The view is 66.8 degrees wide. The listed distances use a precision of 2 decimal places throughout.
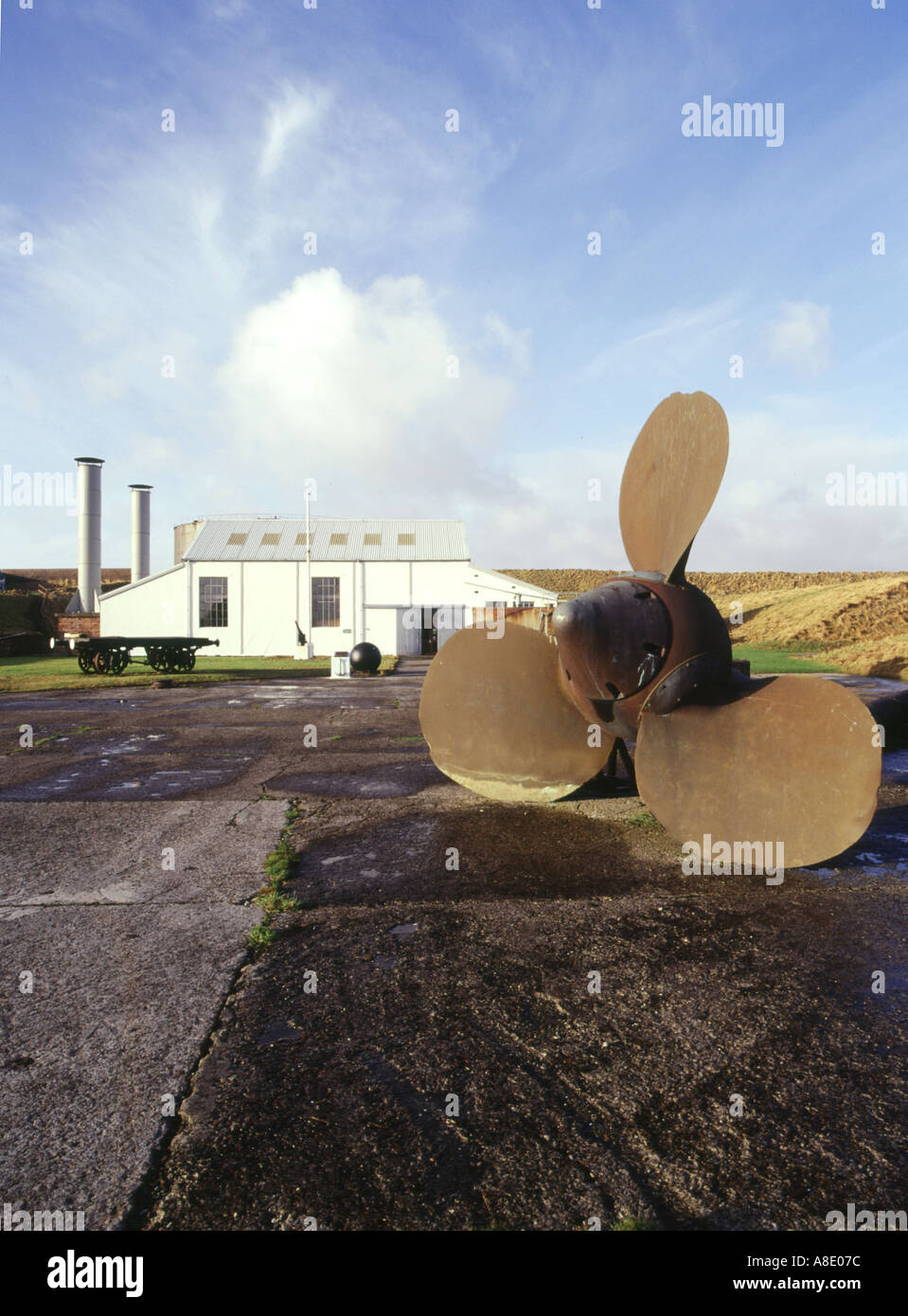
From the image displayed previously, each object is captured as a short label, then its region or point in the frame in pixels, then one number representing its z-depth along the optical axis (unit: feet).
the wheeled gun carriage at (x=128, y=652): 63.00
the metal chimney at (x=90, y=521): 116.57
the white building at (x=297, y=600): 99.40
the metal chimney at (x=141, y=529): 125.39
